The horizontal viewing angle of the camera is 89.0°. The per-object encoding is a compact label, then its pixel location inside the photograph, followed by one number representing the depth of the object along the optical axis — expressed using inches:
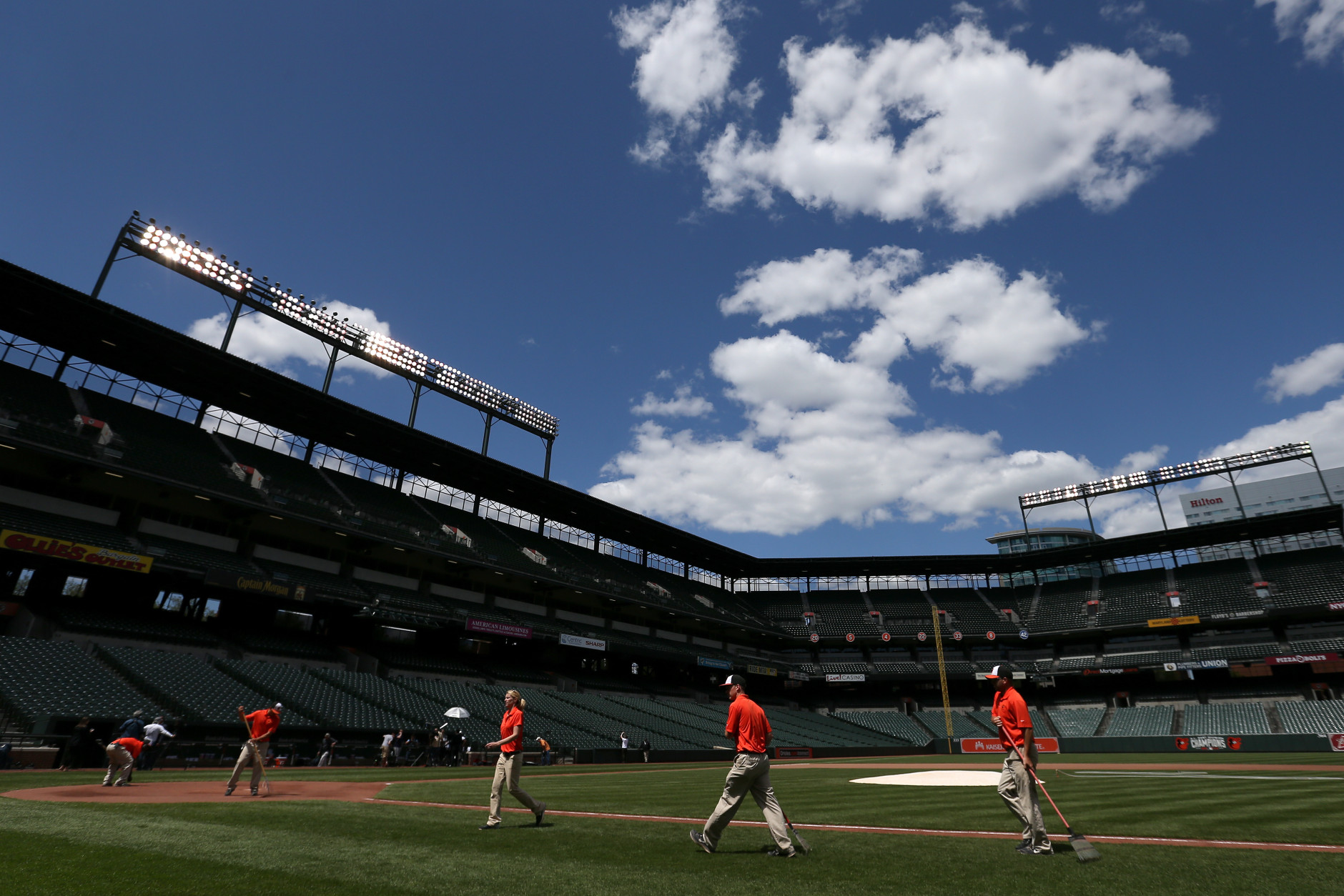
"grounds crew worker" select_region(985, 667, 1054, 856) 284.2
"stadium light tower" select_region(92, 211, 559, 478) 1405.0
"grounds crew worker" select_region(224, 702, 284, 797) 473.1
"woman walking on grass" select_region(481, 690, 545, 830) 362.9
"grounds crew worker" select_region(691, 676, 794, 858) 282.0
